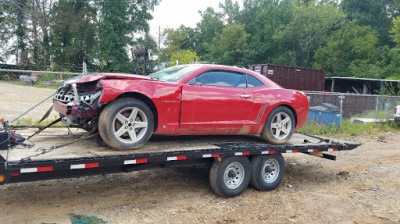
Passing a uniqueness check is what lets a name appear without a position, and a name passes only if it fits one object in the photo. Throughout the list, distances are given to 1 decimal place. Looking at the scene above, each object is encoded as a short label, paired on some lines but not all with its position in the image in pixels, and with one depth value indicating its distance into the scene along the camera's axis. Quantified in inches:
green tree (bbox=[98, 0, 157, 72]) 1261.1
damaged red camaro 166.6
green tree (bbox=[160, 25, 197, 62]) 1870.1
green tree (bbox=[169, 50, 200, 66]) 1503.3
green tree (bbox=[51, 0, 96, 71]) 1462.8
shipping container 716.7
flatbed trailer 145.3
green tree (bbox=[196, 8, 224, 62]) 2074.3
